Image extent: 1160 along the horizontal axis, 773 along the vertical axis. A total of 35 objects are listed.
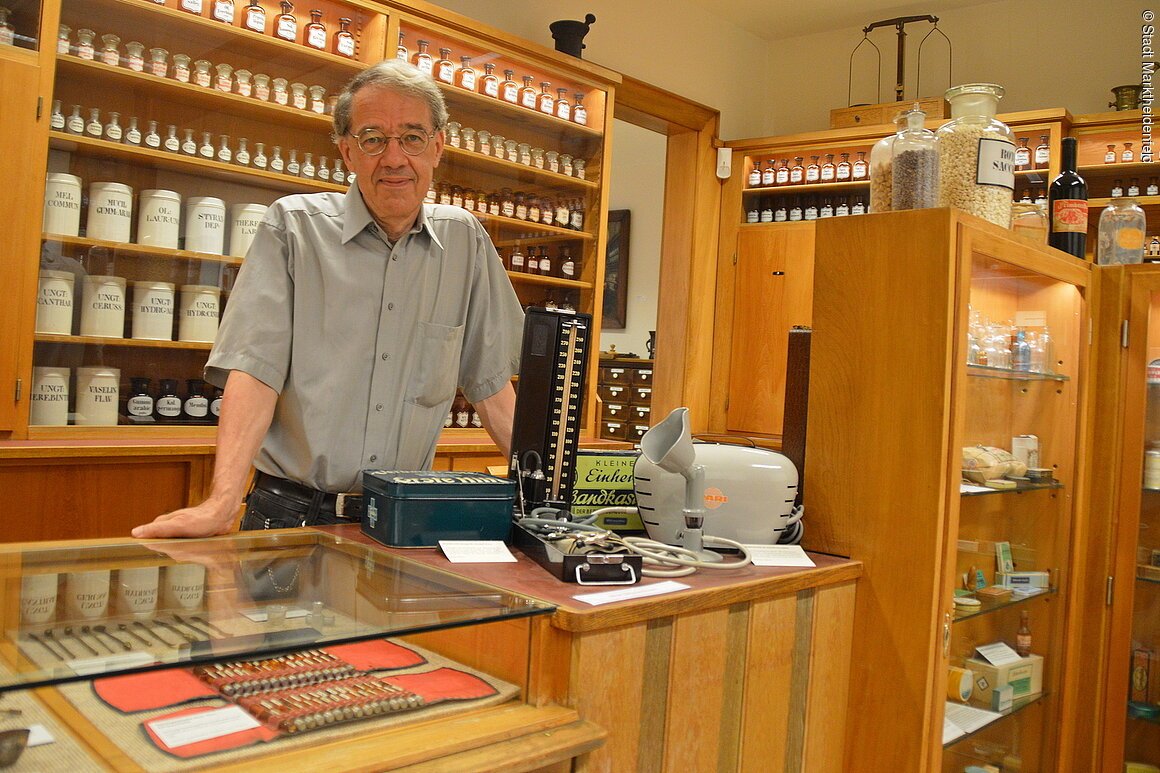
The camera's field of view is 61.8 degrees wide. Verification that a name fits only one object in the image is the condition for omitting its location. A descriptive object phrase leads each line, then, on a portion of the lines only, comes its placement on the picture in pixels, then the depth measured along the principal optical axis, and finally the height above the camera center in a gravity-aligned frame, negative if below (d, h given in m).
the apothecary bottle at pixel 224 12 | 3.39 +1.29
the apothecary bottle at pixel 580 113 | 4.69 +1.41
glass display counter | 0.85 -0.28
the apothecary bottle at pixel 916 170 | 1.82 +0.48
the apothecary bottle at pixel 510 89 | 4.36 +1.39
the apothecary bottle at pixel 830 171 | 5.63 +1.45
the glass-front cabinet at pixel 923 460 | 1.72 -0.06
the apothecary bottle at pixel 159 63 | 3.29 +1.06
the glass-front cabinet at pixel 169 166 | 3.10 +0.74
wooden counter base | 1.19 -0.36
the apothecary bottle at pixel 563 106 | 4.61 +1.41
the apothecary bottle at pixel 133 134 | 3.26 +0.80
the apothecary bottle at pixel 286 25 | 3.57 +1.32
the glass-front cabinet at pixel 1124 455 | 2.52 -0.04
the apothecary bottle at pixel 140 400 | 3.24 -0.09
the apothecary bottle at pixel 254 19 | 3.49 +1.31
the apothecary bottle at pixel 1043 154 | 4.82 +1.40
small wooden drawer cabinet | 7.15 +0.06
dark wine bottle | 2.40 +0.56
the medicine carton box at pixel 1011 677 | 2.13 -0.57
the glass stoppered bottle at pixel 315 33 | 3.64 +1.32
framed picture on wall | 8.13 +1.13
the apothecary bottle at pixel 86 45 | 3.10 +1.04
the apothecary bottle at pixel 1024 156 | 4.92 +1.41
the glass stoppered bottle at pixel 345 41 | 3.70 +1.32
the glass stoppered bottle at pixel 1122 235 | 2.70 +0.57
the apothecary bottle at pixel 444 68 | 4.07 +1.37
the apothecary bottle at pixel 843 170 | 5.58 +1.45
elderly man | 1.80 +0.12
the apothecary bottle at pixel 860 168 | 5.52 +1.45
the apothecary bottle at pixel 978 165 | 1.94 +0.53
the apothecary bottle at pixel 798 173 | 5.75 +1.45
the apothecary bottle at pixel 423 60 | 3.98 +1.37
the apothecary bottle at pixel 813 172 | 5.70 +1.45
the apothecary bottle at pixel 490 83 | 4.29 +1.39
